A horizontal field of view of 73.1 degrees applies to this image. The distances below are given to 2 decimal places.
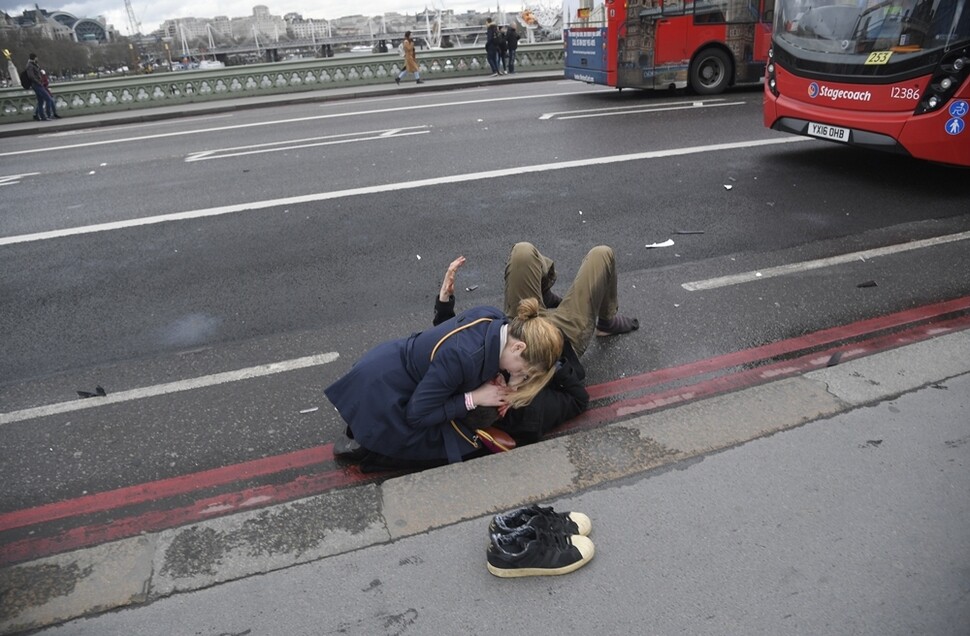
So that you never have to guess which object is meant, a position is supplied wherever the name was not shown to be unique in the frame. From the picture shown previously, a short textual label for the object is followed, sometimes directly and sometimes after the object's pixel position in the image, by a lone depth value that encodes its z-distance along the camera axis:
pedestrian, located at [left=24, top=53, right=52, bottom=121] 17.35
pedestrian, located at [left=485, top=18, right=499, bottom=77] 20.03
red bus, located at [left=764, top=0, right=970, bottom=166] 6.59
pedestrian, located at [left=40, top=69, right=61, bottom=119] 18.03
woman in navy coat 3.04
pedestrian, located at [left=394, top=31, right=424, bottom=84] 19.80
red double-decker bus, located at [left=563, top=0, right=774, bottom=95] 13.09
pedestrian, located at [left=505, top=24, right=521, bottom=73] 20.86
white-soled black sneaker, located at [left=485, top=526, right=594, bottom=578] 2.54
